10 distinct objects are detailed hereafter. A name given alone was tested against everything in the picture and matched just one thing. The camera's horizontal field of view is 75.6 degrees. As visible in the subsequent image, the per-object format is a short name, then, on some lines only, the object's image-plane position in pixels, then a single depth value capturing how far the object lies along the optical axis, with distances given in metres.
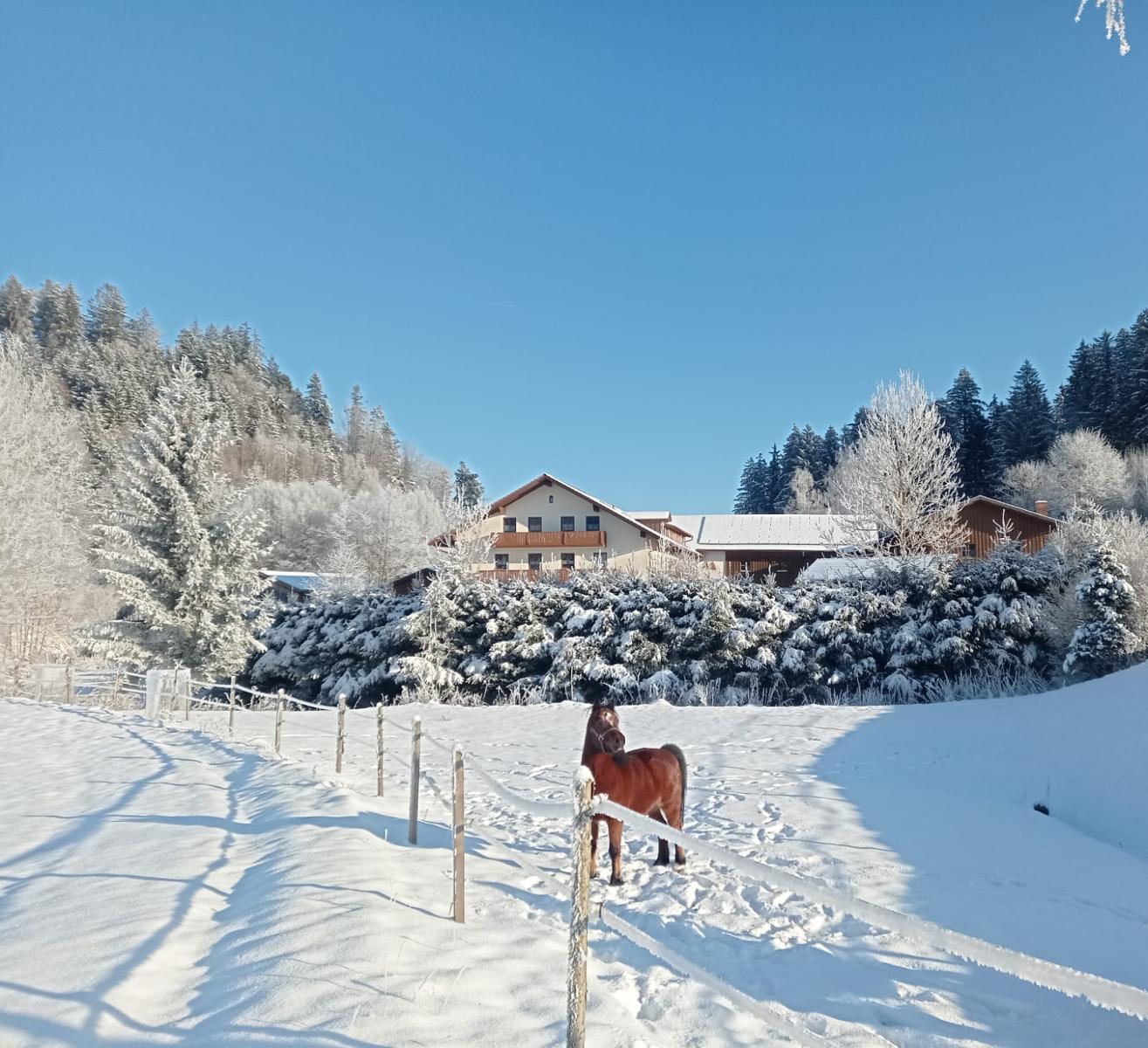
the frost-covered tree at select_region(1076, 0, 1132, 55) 2.71
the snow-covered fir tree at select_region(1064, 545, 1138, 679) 13.67
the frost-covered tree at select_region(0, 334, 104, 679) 21.53
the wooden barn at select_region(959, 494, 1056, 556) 32.81
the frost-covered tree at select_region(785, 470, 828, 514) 62.94
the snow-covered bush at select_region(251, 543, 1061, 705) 16.73
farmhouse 38.50
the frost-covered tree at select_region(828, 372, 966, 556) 21.44
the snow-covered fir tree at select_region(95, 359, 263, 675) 19.81
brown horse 5.03
